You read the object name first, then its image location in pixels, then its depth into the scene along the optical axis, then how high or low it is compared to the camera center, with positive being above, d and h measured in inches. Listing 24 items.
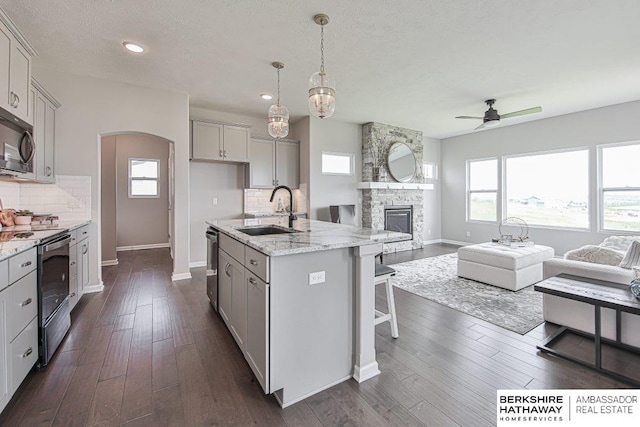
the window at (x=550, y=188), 218.5 +18.6
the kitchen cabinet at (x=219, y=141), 191.5 +47.7
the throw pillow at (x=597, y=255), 108.4 -17.5
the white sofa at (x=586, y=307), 90.6 -33.7
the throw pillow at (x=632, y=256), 99.8 -15.9
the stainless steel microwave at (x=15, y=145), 90.4 +22.6
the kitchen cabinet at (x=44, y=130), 119.8 +36.1
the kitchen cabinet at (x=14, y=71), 89.6 +47.1
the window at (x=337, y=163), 235.5 +39.8
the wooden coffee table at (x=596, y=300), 77.2 -24.9
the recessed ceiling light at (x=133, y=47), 118.8 +68.5
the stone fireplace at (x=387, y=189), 248.1 +20.2
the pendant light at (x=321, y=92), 100.3 +41.4
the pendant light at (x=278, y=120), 130.0 +40.9
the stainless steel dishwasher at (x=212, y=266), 117.3 -22.9
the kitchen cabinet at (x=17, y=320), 63.4 -26.5
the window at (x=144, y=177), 273.5 +32.2
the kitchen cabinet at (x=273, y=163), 214.5 +37.2
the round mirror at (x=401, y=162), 256.5 +44.3
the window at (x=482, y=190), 271.6 +20.4
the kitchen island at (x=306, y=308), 67.1 -24.6
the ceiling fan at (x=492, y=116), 178.3 +59.8
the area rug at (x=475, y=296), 116.3 -41.7
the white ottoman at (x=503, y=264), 149.7 -29.1
